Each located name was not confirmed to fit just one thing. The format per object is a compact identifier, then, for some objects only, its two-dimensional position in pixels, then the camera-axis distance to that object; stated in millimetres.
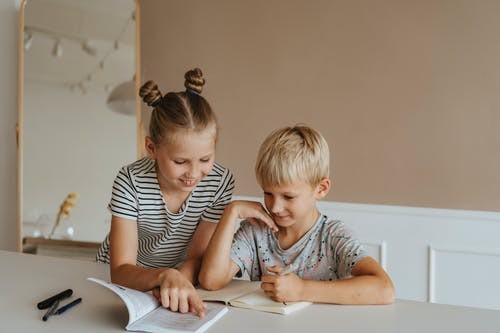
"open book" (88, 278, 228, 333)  980
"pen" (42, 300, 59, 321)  1061
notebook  1095
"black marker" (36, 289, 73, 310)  1129
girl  1338
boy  1291
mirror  3053
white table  998
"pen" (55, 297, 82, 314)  1100
